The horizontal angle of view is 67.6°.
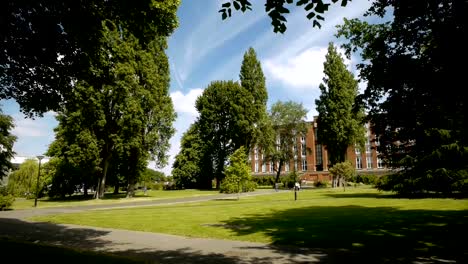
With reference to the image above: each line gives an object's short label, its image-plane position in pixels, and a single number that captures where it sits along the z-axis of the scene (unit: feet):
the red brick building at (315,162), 271.28
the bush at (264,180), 274.87
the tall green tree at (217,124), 211.00
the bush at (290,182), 209.85
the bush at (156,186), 268.00
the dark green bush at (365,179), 227.20
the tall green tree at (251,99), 193.67
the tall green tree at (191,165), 209.46
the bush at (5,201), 90.69
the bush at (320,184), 213.25
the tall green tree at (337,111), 180.96
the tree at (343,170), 160.52
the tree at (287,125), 230.27
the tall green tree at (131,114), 126.31
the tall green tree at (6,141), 128.47
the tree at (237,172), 117.50
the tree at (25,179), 173.58
